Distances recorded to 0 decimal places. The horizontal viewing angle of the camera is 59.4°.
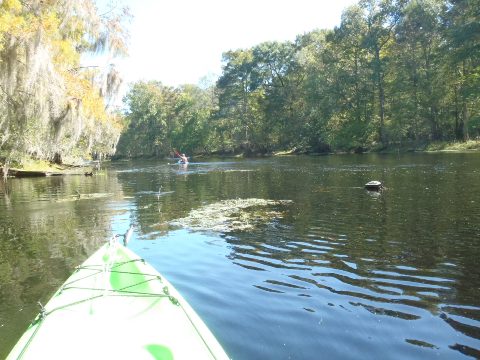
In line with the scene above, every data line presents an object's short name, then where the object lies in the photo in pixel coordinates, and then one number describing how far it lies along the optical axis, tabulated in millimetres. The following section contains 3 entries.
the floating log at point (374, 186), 18719
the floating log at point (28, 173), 33438
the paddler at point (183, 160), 48962
